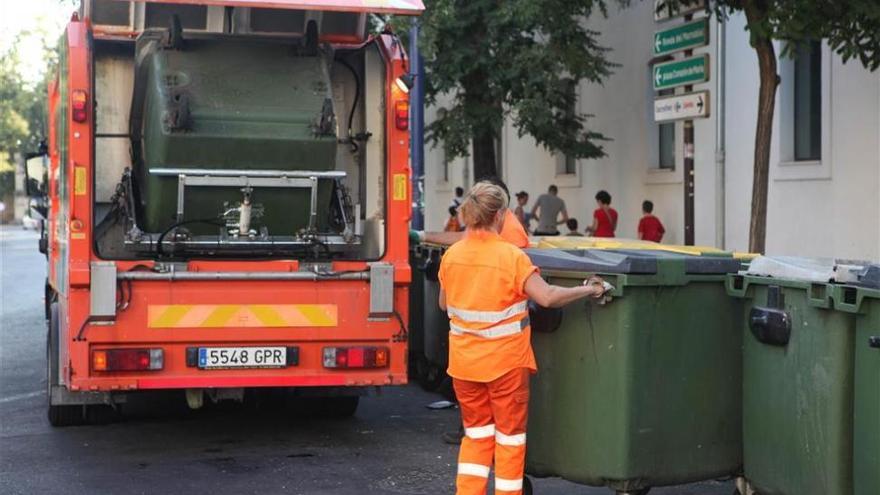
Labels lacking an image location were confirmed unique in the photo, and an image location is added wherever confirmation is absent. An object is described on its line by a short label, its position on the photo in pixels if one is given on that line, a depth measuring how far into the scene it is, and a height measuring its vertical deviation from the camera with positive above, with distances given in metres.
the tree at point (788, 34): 10.09 +1.40
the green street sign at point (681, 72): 11.15 +1.22
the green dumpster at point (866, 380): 4.70 -0.59
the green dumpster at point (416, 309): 10.05 -0.73
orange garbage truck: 7.32 +0.06
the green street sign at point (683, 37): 11.03 +1.51
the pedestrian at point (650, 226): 17.19 -0.15
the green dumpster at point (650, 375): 5.46 -0.67
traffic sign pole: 12.03 +0.36
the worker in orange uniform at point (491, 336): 5.50 -0.51
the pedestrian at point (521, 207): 20.42 +0.12
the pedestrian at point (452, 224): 18.30 -0.13
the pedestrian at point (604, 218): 18.05 -0.05
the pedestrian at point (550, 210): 19.78 +0.07
